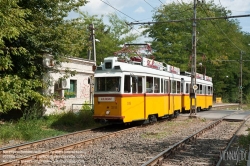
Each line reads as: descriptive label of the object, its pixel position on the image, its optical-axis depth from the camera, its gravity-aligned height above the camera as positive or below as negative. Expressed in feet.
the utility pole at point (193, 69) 74.54 +5.82
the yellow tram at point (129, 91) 49.24 +0.66
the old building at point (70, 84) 62.29 +2.31
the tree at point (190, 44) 155.43 +25.38
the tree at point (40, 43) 49.35 +8.08
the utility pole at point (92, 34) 88.94 +15.79
